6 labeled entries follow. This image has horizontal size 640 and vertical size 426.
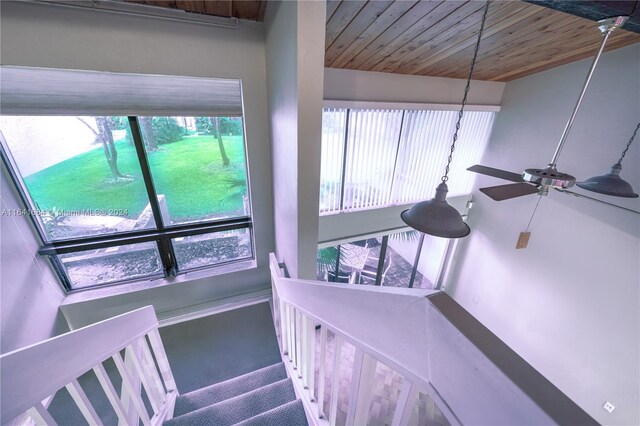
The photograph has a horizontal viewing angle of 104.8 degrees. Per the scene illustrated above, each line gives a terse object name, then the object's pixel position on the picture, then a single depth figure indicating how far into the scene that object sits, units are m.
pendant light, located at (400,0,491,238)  1.31
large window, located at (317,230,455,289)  3.53
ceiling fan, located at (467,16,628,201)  1.34
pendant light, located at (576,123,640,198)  1.60
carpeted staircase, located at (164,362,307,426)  1.51
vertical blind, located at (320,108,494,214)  2.70
